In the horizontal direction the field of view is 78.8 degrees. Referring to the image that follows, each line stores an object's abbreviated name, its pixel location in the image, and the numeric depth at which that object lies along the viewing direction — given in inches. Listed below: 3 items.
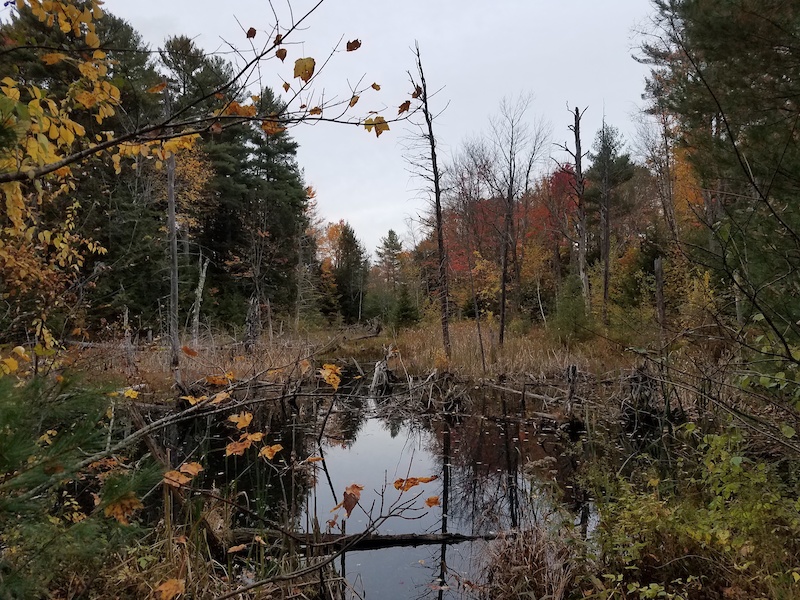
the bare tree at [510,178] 573.3
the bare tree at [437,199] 467.8
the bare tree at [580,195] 553.8
